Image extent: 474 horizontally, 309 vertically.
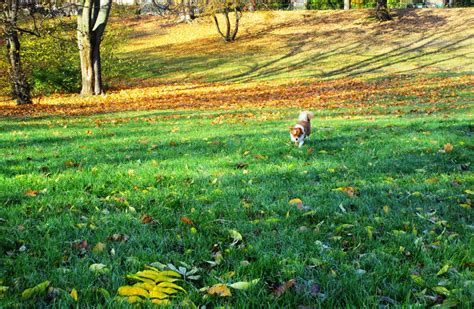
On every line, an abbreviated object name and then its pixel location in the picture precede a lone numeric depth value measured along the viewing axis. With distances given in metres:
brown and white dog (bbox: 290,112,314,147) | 7.16
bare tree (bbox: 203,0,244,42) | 31.69
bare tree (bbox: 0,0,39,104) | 14.85
